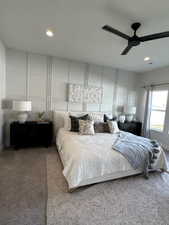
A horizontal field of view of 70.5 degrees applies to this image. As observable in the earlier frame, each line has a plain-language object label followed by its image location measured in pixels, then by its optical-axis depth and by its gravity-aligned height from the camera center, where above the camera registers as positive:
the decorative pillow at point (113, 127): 3.36 -0.66
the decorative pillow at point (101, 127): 3.33 -0.67
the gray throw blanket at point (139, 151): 2.12 -0.87
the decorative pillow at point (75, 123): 3.22 -0.57
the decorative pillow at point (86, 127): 3.06 -0.64
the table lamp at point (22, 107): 3.00 -0.18
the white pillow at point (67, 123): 3.31 -0.60
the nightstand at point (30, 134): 3.13 -0.90
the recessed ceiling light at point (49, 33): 2.31 +1.35
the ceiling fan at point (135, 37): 1.73 +1.06
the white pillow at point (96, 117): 3.61 -0.43
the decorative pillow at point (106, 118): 3.80 -0.47
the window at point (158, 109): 4.05 -0.14
